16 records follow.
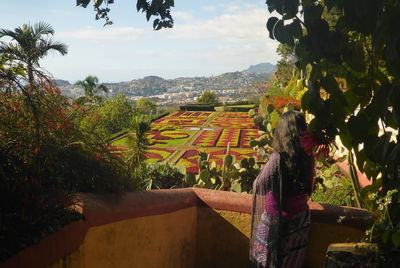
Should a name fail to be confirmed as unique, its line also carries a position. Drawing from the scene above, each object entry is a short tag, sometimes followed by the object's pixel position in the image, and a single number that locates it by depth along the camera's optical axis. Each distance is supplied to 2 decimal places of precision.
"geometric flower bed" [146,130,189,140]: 24.52
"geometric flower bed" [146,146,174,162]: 17.77
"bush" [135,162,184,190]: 7.44
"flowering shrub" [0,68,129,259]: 1.71
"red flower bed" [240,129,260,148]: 21.51
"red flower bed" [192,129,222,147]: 21.90
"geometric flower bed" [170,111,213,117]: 42.09
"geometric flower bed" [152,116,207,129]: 32.28
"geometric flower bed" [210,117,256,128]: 31.02
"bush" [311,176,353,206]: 5.22
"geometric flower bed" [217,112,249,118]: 39.91
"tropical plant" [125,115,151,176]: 5.40
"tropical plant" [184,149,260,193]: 5.46
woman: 2.44
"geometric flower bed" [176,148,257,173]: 16.10
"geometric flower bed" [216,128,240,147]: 21.62
